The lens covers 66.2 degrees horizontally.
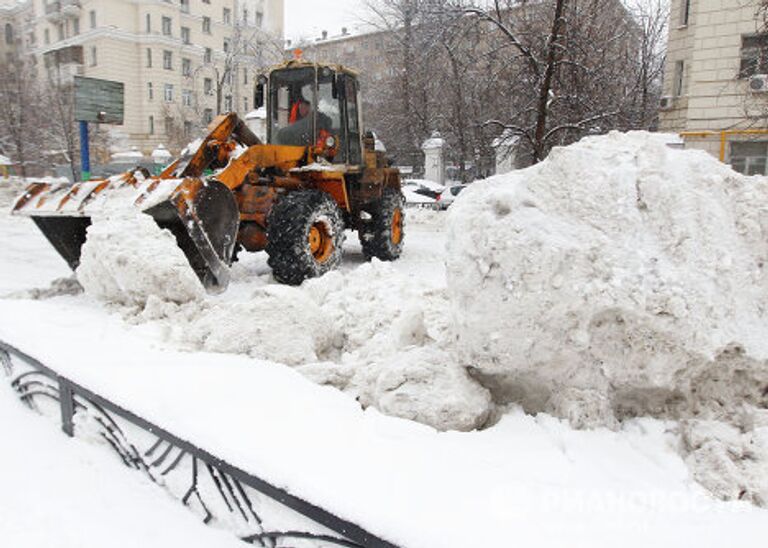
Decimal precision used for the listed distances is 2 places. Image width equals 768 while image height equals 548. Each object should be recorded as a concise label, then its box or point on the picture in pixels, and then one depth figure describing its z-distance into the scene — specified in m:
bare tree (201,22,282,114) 36.91
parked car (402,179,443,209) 18.45
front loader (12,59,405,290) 5.63
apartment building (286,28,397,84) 32.41
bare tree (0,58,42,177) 24.97
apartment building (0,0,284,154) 43.00
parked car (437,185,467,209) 17.90
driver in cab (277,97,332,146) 7.92
